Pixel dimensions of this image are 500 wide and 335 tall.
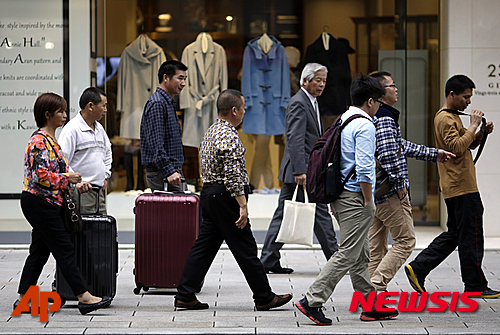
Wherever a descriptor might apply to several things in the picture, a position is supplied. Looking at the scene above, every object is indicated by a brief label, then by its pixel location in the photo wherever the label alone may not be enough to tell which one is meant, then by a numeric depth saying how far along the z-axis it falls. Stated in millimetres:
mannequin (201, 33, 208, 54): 18516
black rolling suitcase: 10000
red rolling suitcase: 10844
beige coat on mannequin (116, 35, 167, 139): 18469
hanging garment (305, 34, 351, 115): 18328
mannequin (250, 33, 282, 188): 18859
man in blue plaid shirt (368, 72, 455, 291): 10383
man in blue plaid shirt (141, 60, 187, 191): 11156
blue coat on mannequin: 18422
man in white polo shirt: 10578
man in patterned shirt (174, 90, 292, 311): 9453
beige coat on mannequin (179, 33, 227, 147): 18484
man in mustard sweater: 10578
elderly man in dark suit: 12273
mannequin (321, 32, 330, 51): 18359
